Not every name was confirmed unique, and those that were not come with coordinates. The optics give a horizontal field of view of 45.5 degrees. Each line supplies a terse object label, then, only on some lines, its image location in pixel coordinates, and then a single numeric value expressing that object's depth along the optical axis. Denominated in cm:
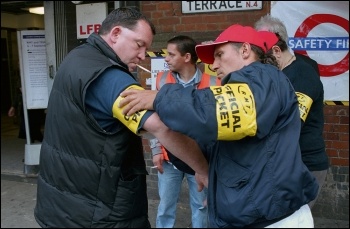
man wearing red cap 148
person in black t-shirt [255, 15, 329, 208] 271
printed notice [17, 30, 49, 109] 591
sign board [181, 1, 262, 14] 449
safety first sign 430
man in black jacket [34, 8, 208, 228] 173
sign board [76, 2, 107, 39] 518
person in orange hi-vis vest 371
